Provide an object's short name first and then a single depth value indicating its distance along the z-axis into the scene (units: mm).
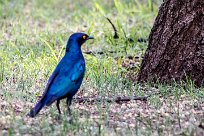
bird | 11281
